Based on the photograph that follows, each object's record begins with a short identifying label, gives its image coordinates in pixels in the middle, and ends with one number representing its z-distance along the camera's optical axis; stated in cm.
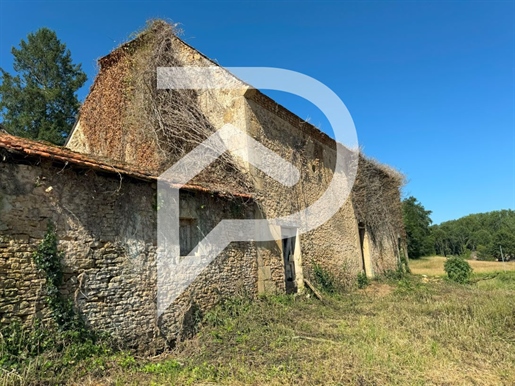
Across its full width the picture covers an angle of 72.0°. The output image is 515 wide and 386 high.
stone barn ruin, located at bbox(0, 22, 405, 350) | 541
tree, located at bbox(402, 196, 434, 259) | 4316
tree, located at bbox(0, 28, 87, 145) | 2169
